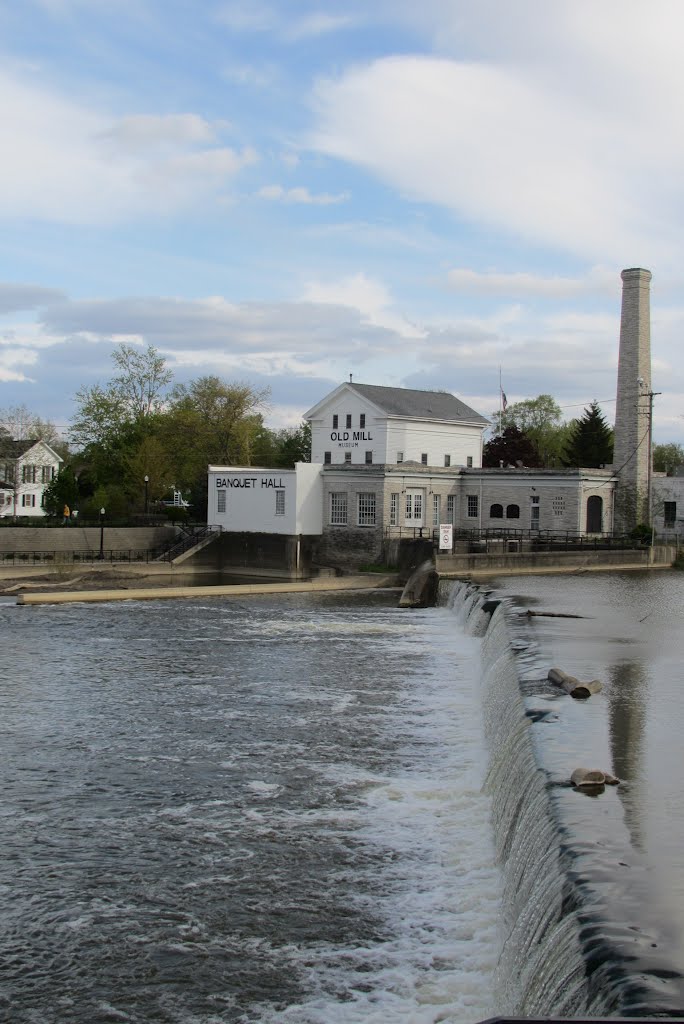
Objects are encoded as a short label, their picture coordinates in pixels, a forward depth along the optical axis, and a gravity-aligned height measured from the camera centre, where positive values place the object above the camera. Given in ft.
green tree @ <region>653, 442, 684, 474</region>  327.14 +23.66
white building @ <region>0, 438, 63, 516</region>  236.02 +10.53
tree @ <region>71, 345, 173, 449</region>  240.53 +25.93
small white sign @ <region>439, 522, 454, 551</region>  145.59 -1.98
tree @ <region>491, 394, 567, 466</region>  323.37 +33.26
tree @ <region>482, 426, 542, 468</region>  248.32 +17.97
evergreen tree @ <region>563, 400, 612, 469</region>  260.83 +21.26
